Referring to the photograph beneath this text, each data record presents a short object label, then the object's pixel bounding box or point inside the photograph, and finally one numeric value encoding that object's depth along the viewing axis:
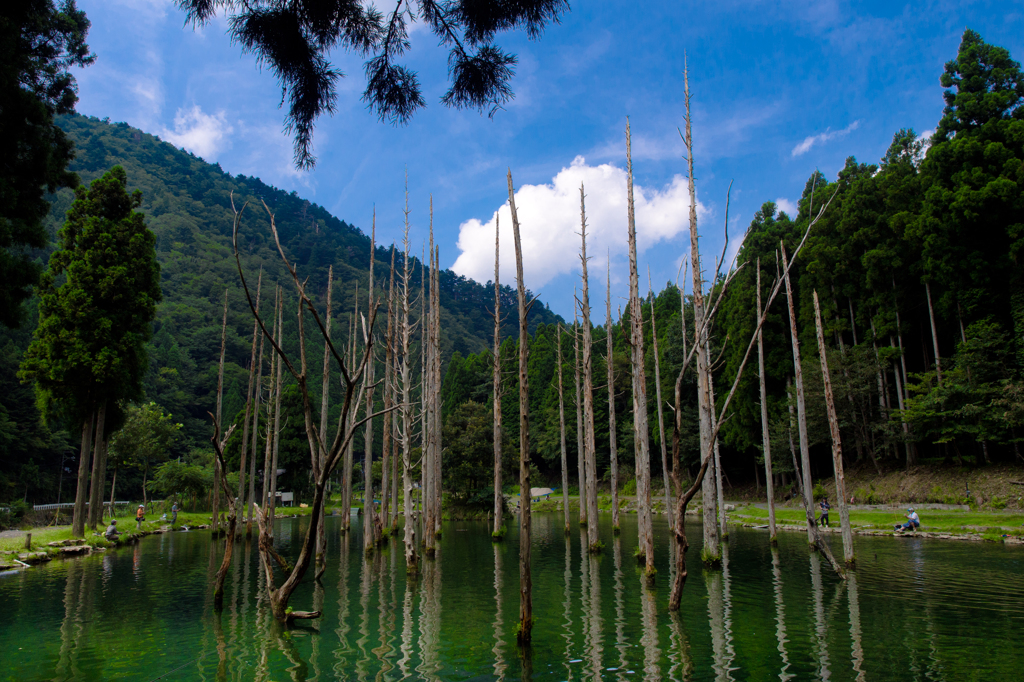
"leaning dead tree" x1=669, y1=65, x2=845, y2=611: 7.27
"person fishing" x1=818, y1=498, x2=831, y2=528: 21.92
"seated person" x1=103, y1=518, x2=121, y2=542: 21.58
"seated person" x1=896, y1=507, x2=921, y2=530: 19.03
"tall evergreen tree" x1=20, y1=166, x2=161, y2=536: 20.31
